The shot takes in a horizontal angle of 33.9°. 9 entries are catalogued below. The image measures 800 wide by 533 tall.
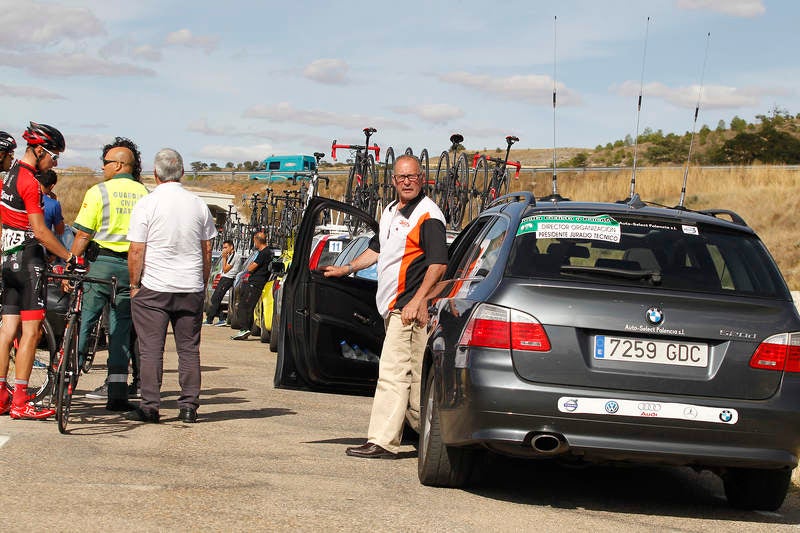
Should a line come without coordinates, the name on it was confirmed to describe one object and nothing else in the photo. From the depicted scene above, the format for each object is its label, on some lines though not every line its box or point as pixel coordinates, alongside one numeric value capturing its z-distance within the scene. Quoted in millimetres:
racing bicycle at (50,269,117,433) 8914
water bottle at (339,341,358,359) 9969
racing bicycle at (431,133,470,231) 20562
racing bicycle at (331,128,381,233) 23891
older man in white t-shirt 9703
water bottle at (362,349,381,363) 10055
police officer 10266
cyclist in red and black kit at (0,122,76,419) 9523
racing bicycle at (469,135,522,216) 20484
